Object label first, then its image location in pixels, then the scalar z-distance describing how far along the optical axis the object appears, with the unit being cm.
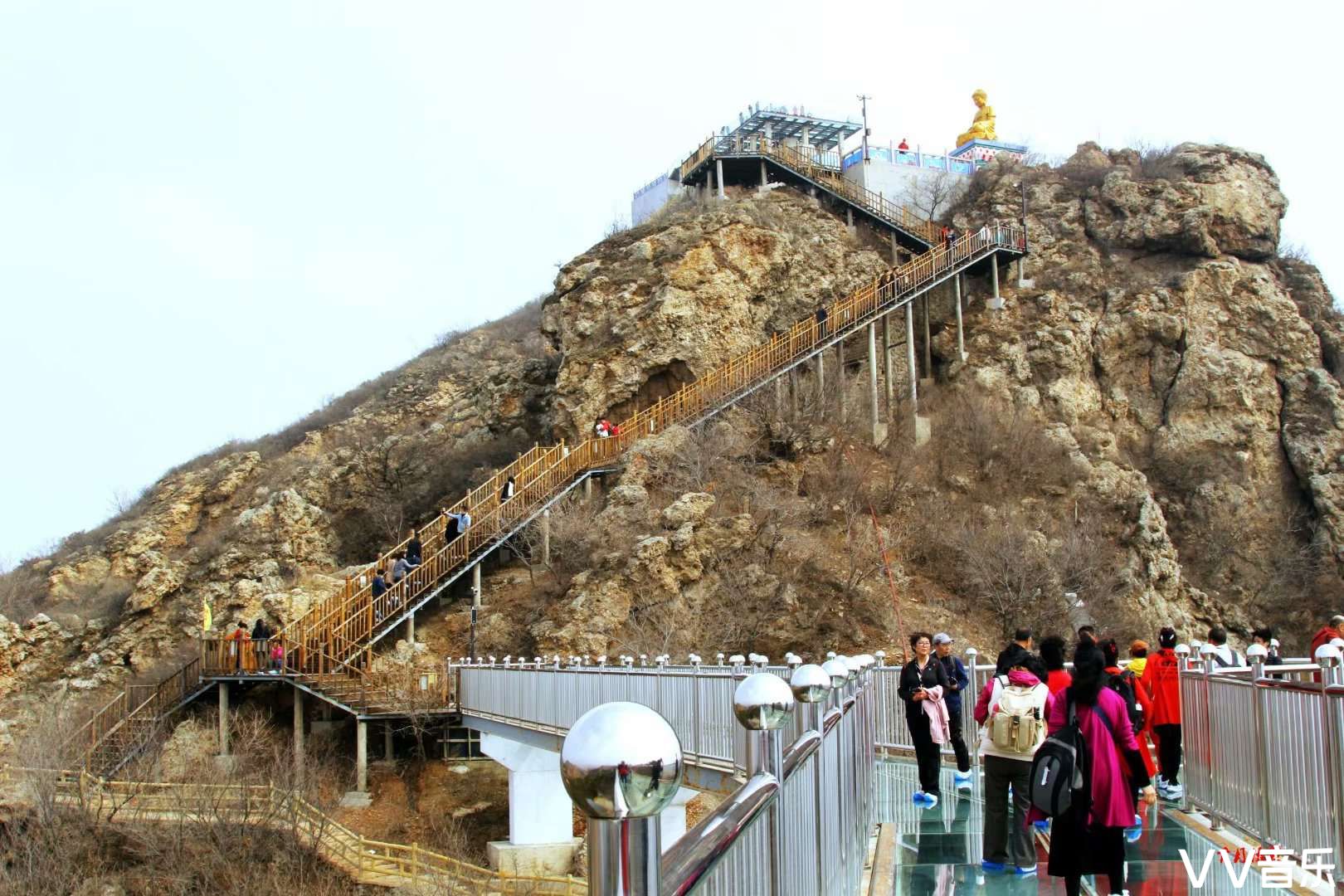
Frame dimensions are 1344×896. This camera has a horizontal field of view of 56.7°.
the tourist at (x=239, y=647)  3341
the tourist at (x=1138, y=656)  1267
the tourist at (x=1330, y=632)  1211
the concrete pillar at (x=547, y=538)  3419
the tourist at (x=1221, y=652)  1309
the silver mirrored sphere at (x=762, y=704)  447
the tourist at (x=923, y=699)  1120
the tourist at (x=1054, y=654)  886
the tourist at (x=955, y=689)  1195
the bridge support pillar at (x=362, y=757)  3073
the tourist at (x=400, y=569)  3306
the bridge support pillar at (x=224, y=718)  3297
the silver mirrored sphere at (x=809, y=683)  612
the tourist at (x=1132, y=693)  987
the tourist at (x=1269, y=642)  1423
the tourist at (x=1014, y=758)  894
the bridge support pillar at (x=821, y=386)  4097
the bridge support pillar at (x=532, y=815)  2692
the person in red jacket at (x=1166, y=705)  1188
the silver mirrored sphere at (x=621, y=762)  230
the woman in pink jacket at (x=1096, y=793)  717
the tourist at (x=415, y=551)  3357
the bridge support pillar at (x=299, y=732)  3209
